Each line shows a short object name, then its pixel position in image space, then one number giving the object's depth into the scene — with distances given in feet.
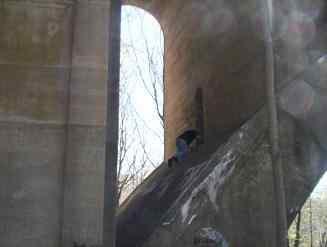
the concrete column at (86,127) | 21.74
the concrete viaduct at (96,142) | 21.87
